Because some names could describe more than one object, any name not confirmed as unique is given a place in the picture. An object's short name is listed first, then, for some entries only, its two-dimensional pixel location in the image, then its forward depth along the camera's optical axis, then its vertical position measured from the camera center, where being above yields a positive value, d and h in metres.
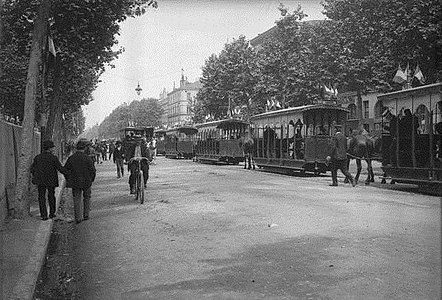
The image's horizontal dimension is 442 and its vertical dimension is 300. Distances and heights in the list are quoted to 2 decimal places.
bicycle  12.41 -0.78
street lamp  39.42 +5.00
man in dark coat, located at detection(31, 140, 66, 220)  9.94 -0.43
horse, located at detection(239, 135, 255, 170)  26.57 -0.08
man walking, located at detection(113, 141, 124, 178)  21.09 -0.36
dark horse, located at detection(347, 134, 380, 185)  17.86 -0.10
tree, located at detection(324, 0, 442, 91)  18.08 +5.03
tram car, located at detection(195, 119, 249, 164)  31.42 +0.47
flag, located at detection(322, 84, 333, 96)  28.72 +3.34
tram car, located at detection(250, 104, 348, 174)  20.23 +0.49
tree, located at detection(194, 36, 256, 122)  48.72 +7.32
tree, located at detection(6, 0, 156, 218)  10.50 +4.11
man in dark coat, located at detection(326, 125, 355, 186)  15.84 -0.27
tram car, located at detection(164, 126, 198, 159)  42.62 +0.66
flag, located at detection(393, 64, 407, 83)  19.30 +2.75
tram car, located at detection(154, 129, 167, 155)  55.72 +0.98
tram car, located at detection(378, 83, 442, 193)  13.61 +0.24
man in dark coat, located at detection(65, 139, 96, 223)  10.02 -0.51
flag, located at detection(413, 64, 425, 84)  18.51 +2.71
